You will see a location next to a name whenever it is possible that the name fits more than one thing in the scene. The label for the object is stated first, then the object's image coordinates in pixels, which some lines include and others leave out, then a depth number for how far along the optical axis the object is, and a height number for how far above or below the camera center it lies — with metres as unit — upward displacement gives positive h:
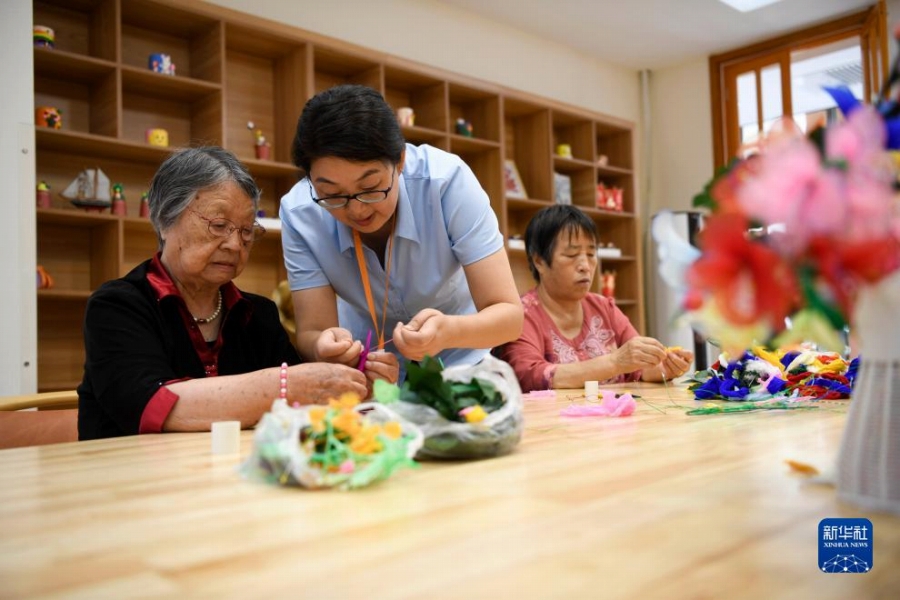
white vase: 0.55 -0.08
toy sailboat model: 3.53 +0.68
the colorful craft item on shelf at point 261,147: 4.20 +1.02
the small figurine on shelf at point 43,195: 3.43 +0.64
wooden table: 0.47 -0.17
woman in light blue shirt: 1.56 +0.20
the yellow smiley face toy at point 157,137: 3.78 +0.99
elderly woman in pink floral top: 2.41 +0.03
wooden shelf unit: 3.60 +1.25
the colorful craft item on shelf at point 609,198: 6.26 +1.02
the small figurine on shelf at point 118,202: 3.64 +0.63
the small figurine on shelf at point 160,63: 3.83 +1.39
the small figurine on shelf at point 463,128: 5.17 +1.37
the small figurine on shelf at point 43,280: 3.40 +0.24
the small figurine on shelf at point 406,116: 4.80 +1.35
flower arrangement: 0.46 +0.05
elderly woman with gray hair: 1.33 -0.01
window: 5.56 +1.98
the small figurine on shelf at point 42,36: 3.43 +1.39
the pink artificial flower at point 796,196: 0.45 +0.07
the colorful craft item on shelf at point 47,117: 3.46 +1.01
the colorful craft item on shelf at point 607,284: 6.16 +0.27
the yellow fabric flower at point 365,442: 0.77 -0.13
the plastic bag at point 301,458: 0.74 -0.14
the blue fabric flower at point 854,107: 0.49 +0.15
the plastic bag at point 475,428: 0.87 -0.13
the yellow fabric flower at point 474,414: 0.88 -0.12
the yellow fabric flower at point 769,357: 1.75 -0.11
